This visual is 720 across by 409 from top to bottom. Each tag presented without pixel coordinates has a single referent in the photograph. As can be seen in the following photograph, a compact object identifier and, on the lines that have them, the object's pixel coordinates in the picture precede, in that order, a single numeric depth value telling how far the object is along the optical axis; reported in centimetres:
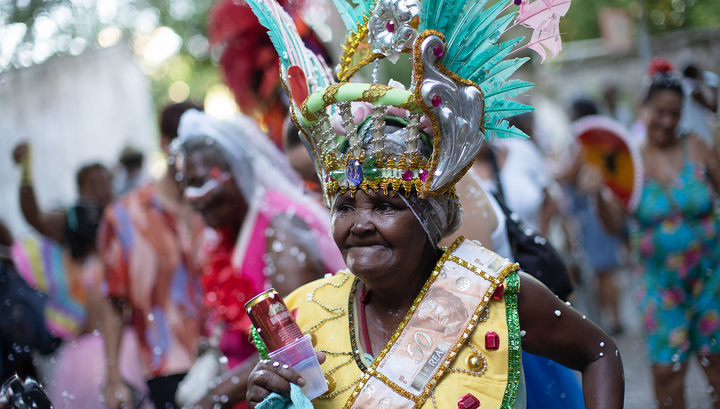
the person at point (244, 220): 314
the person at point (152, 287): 478
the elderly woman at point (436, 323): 188
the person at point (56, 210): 511
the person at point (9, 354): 394
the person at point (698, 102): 509
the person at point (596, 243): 689
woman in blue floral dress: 383
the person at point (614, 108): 1060
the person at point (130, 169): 691
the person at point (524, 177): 474
